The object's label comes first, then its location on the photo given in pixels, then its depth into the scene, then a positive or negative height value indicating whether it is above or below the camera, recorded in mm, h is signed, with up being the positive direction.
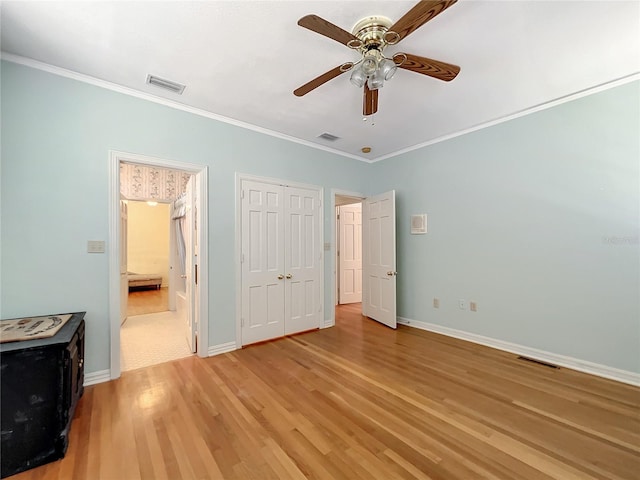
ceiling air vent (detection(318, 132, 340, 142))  3816 +1501
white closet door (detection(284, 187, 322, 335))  3826 -281
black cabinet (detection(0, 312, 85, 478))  1550 -976
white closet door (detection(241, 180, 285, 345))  3410 -287
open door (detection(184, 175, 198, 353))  3180 -303
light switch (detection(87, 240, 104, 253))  2463 -46
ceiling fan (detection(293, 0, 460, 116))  1559 +1284
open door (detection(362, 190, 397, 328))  4156 -295
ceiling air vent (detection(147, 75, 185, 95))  2496 +1510
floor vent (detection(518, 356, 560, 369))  2846 -1350
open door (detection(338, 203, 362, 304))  5961 -315
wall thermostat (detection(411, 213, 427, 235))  4113 +243
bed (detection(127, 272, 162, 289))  7293 -1093
